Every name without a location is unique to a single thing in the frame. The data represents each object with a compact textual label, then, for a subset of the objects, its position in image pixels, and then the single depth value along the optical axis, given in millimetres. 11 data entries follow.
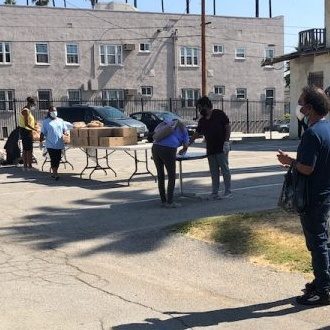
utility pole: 35222
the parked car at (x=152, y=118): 30234
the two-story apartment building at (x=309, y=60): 26391
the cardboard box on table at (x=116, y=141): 12641
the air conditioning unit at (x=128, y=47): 41438
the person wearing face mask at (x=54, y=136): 13438
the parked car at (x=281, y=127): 40875
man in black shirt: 9961
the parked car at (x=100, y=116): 26875
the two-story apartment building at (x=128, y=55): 38875
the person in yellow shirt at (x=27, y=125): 14922
